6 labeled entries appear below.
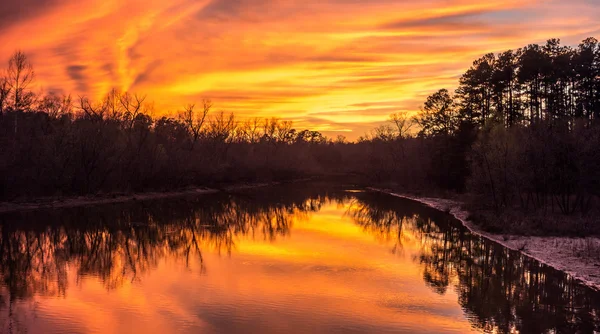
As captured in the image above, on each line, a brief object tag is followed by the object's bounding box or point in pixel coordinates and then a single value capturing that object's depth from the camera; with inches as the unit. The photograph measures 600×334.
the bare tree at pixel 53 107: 2081.9
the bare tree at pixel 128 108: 2429.9
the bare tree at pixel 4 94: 1785.6
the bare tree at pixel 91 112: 2162.9
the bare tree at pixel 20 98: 1797.5
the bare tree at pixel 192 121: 3055.1
